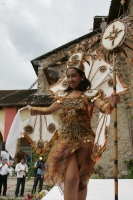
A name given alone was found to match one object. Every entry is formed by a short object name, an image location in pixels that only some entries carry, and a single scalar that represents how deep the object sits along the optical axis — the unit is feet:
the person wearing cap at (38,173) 33.06
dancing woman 10.17
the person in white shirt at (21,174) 33.38
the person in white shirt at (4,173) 34.39
